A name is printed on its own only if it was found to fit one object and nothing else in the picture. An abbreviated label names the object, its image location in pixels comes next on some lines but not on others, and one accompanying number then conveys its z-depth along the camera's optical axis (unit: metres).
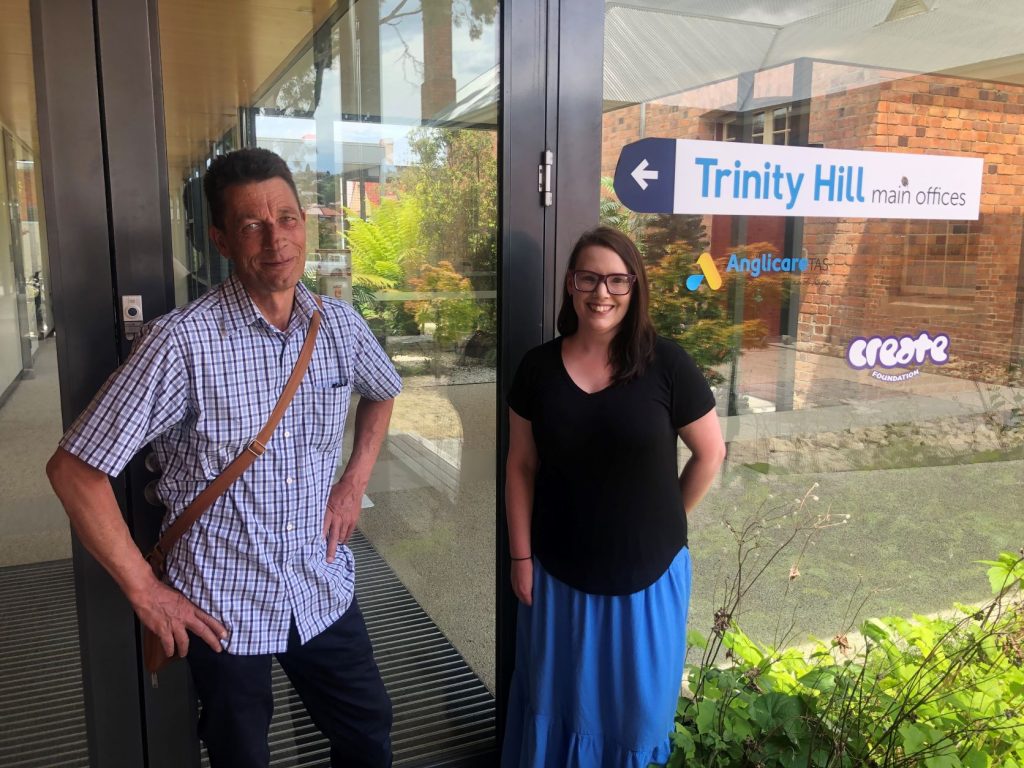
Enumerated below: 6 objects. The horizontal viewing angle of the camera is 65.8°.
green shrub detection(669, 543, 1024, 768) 2.22
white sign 2.56
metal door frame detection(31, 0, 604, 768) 1.82
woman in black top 1.94
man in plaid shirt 1.62
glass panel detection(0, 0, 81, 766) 2.02
